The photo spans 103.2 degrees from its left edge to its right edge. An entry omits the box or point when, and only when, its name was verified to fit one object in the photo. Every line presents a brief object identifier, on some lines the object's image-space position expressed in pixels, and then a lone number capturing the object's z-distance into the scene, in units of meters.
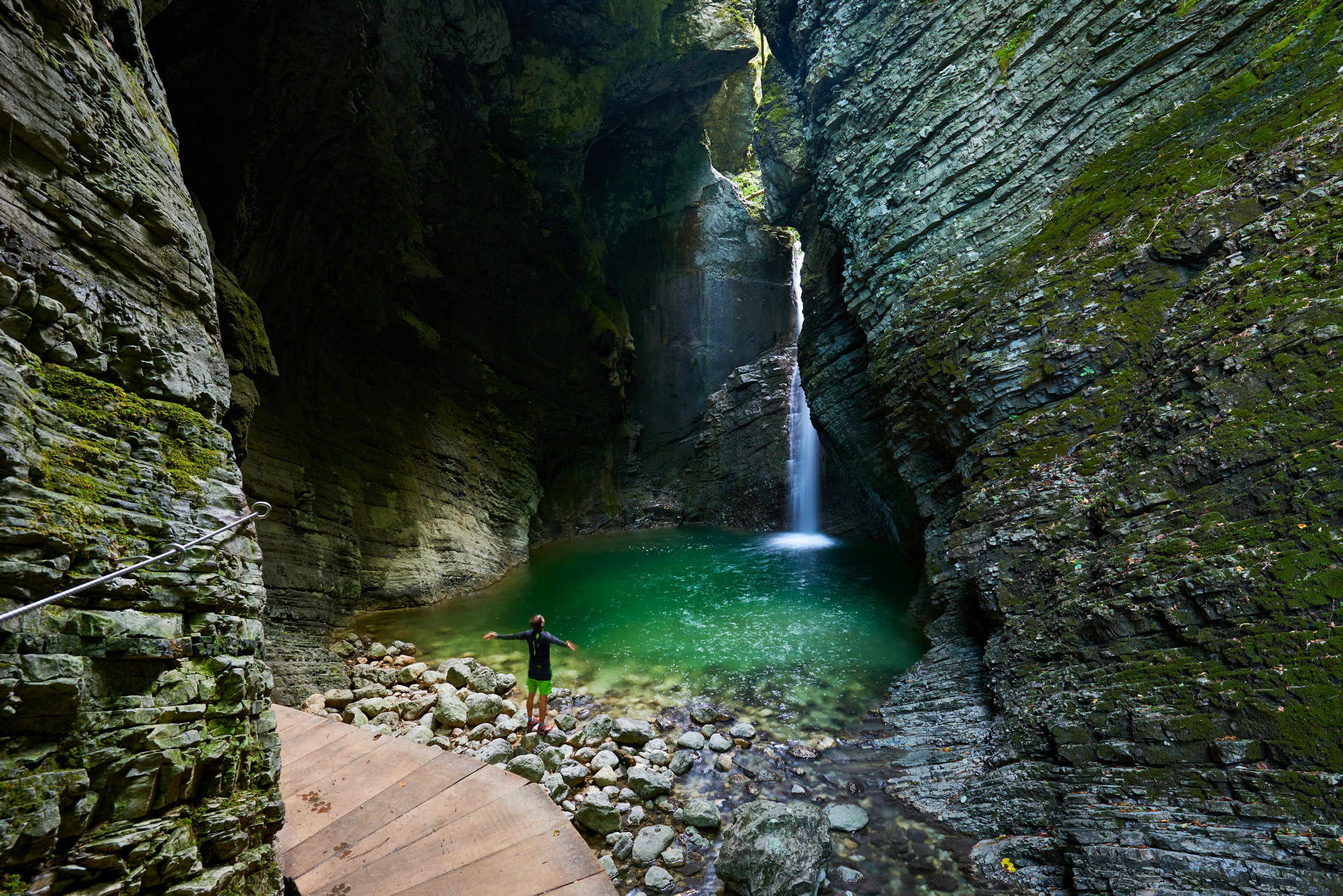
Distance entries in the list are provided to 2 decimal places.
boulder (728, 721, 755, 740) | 6.60
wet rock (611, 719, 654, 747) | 6.35
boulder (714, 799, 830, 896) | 4.19
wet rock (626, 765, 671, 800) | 5.45
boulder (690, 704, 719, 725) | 6.91
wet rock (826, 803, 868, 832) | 5.13
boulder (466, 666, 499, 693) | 7.51
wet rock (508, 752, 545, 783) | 5.20
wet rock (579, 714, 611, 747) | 6.24
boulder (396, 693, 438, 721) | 6.69
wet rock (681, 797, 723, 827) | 5.06
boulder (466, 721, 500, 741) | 6.34
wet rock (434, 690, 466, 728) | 6.47
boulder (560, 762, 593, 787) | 5.44
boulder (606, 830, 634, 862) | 4.63
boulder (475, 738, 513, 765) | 5.52
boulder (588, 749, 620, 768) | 5.73
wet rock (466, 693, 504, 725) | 6.63
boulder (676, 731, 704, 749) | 6.36
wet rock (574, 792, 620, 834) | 4.85
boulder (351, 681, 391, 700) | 7.14
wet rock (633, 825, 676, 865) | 4.62
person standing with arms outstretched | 6.47
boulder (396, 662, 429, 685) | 7.80
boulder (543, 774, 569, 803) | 5.14
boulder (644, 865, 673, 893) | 4.36
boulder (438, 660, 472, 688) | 7.66
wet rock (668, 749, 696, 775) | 5.91
